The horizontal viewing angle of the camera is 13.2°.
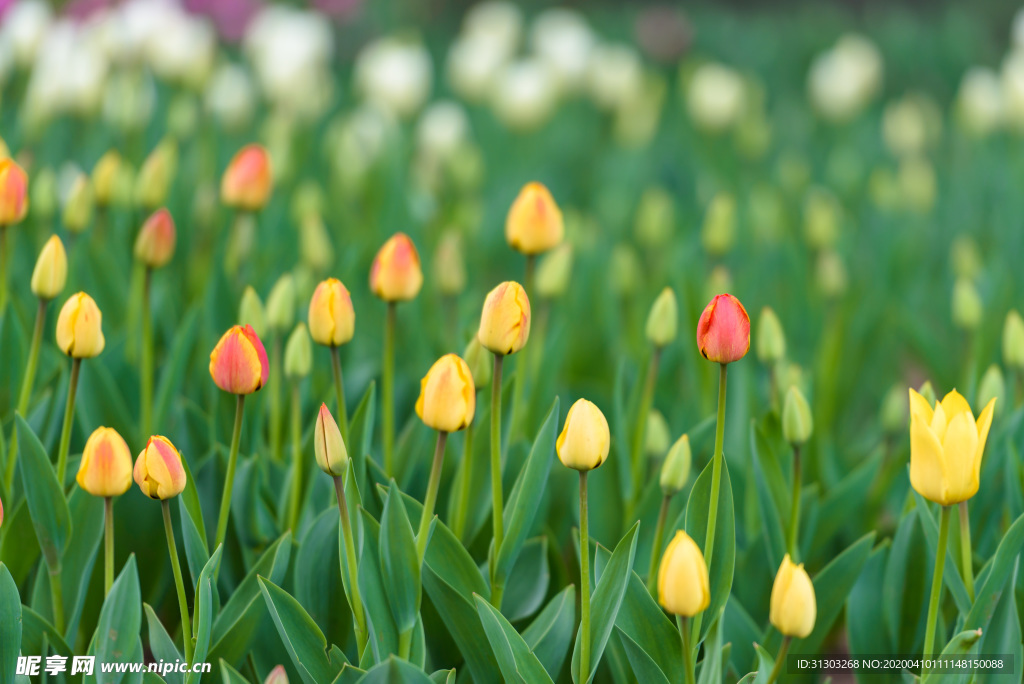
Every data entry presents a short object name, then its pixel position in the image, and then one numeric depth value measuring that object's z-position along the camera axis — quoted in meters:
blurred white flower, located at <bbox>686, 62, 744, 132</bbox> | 5.89
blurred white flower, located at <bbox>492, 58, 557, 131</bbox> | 5.65
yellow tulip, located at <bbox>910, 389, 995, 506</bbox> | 2.75
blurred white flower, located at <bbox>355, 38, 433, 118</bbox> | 5.66
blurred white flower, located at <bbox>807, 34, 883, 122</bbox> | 6.27
